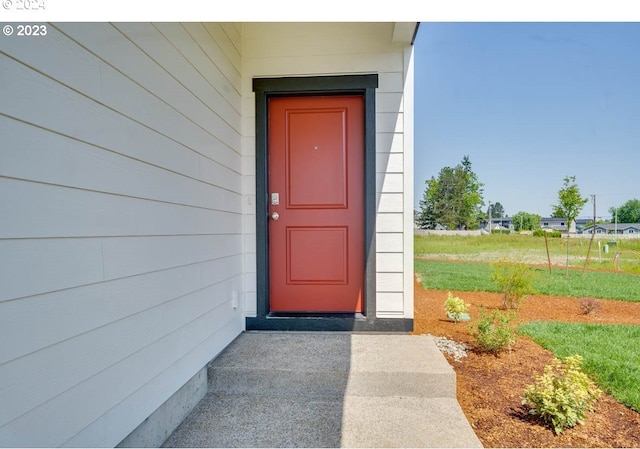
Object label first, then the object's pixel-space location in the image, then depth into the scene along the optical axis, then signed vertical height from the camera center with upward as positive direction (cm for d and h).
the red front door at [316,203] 285 +15
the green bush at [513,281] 411 -75
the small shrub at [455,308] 371 -97
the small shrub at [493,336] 278 -96
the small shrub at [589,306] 414 -106
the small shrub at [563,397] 182 -98
